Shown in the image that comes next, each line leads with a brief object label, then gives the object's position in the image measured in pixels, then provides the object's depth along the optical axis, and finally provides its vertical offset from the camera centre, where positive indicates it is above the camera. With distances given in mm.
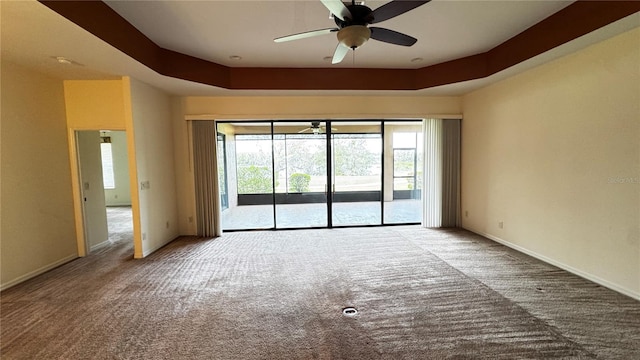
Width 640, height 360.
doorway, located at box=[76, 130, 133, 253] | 4336 -554
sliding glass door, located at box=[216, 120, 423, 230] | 5945 -293
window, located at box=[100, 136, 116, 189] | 9211 +70
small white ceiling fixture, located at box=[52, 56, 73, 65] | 3146 +1279
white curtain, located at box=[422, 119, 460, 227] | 5496 -282
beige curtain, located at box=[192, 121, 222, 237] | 5137 -256
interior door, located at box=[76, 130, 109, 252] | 4336 -351
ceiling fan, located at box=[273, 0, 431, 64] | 2010 +1142
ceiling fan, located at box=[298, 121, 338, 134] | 5798 +814
